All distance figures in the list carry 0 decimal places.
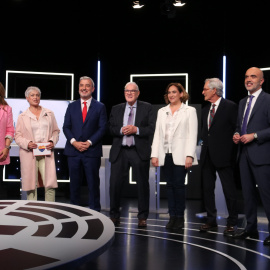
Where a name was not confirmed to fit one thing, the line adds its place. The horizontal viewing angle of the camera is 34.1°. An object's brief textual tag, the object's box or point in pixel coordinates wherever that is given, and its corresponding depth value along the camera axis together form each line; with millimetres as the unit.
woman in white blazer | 4262
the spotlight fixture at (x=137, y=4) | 6891
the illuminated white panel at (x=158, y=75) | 7469
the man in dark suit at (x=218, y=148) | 4133
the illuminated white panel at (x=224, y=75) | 7304
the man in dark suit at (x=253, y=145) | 3725
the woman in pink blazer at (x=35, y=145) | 4613
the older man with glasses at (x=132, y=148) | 4453
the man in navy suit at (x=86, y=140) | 4566
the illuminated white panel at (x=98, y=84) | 7633
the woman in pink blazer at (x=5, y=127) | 4039
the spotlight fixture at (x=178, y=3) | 6696
